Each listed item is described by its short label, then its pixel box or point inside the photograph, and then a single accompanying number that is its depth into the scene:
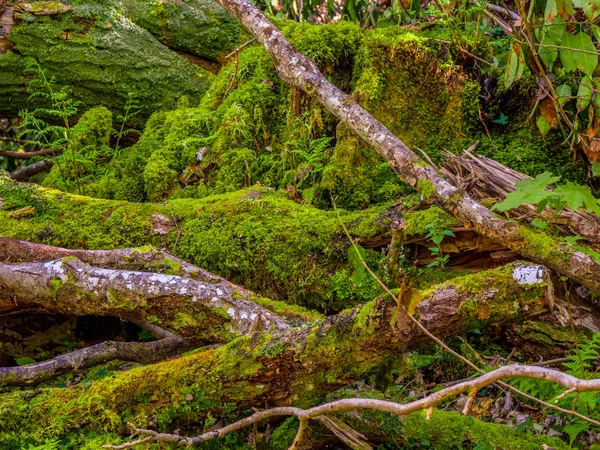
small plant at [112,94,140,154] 6.07
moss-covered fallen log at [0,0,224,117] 6.25
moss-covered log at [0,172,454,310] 4.10
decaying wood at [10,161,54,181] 6.92
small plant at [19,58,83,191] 5.38
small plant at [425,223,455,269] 3.72
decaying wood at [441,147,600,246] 3.76
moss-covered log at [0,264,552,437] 2.63
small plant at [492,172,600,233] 2.63
